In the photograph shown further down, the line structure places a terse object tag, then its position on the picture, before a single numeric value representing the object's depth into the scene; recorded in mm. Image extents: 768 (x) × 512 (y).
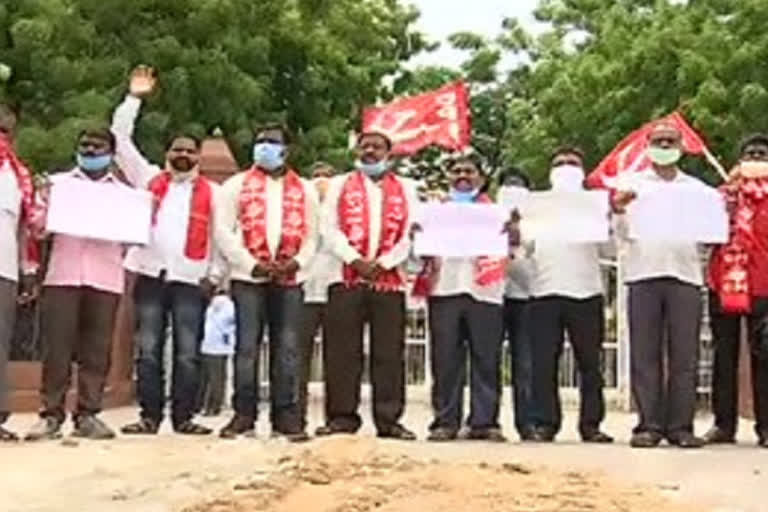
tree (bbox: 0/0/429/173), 24688
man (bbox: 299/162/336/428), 11031
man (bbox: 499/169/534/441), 11250
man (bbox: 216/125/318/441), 10742
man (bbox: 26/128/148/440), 10656
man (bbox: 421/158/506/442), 11039
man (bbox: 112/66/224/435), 10953
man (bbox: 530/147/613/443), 11062
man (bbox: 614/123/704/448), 10688
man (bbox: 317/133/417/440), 10797
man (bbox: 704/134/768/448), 10641
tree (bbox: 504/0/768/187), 27953
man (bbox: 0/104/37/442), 10461
